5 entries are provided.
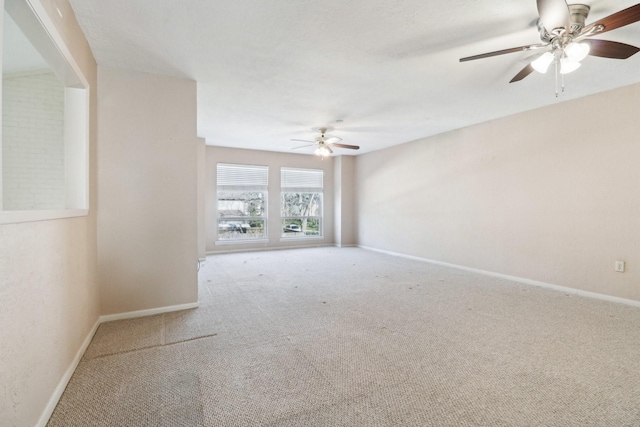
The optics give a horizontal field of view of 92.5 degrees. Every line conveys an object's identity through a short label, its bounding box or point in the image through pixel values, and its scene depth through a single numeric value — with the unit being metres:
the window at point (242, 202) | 7.09
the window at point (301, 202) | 7.82
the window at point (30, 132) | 3.22
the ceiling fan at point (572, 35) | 1.79
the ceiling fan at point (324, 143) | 5.56
